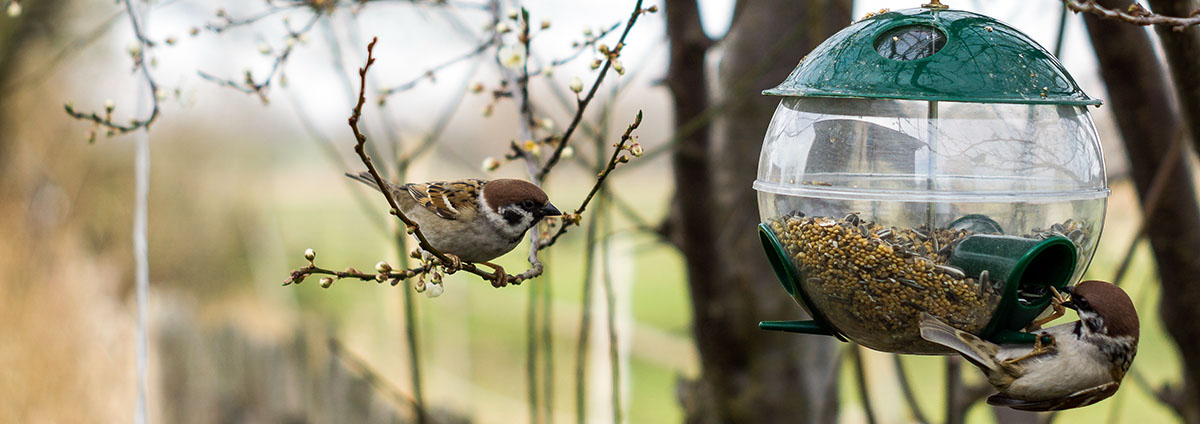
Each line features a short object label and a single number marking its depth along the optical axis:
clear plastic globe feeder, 1.60
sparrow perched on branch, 2.06
